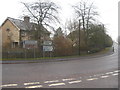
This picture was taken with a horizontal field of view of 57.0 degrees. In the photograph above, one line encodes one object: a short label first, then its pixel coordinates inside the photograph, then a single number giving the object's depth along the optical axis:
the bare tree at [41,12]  23.90
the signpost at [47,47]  20.18
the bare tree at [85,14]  28.35
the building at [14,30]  33.31
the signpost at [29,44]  19.27
